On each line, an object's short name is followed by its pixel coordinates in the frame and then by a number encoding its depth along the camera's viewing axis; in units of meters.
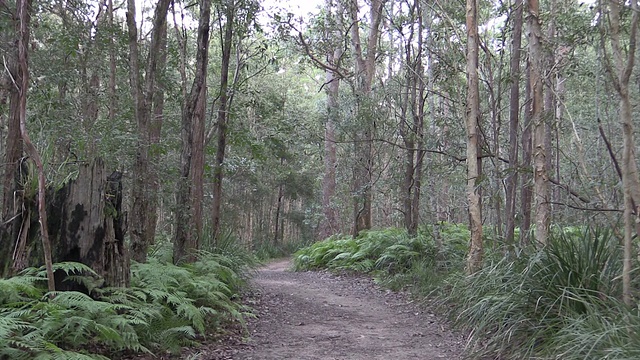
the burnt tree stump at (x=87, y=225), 5.14
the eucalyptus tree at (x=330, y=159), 16.95
